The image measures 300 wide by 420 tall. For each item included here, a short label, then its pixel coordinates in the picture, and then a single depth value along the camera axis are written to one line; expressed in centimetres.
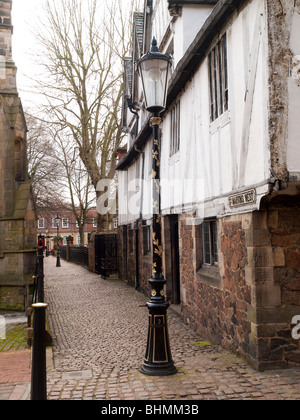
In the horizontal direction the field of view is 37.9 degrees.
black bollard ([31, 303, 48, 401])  402
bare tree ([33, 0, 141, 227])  2666
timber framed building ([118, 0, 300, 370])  546
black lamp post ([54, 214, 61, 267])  3391
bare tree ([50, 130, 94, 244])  3465
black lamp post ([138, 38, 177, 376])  598
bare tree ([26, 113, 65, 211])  3490
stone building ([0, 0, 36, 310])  1395
